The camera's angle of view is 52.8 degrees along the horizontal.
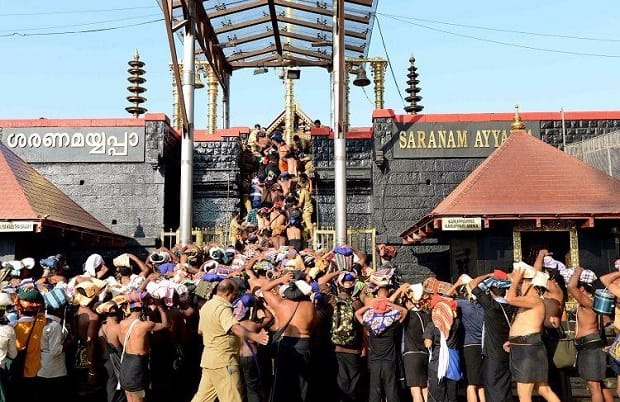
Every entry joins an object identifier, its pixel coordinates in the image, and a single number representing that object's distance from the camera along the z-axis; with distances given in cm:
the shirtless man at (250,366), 689
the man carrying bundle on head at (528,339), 698
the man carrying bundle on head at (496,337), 737
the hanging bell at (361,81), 2381
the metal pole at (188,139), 1731
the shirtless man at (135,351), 688
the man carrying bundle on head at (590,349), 759
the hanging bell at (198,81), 2991
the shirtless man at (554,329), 786
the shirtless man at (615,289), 673
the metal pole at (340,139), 1661
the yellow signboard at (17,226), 1315
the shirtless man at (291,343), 747
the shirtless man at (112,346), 722
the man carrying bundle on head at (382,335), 748
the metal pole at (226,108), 2536
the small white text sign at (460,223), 1297
